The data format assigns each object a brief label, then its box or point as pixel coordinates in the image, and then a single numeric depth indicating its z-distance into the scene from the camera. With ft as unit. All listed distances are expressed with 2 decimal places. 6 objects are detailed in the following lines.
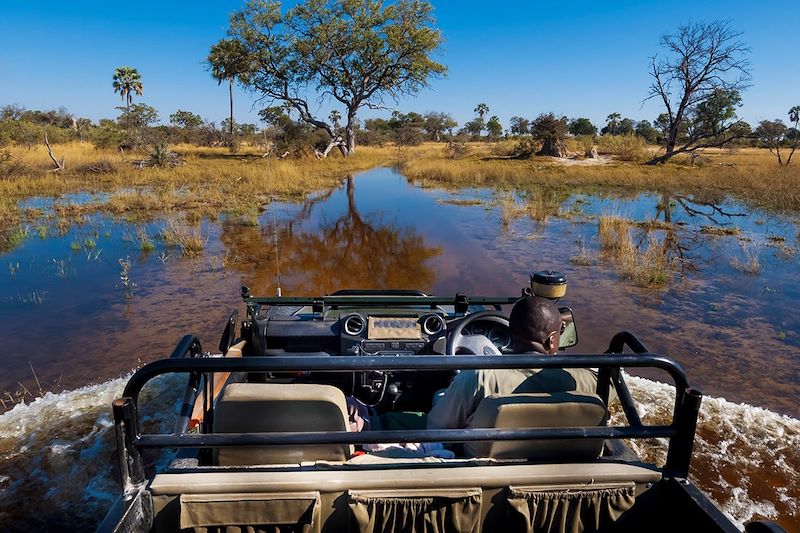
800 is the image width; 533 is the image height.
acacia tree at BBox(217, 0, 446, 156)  100.42
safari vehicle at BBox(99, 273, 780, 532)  5.85
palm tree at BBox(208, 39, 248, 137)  102.58
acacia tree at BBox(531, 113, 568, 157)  107.65
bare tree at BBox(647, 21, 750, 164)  103.50
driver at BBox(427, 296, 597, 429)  7.54
